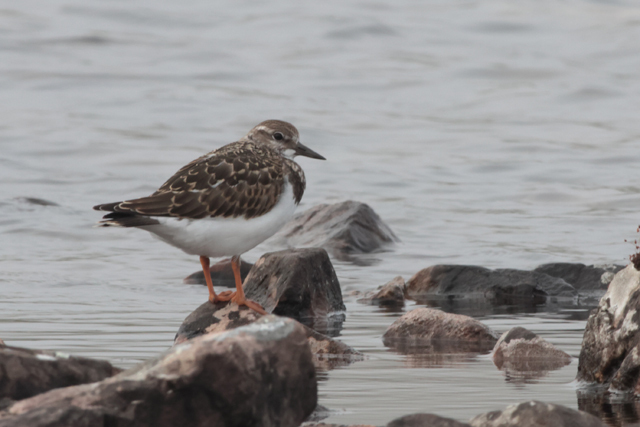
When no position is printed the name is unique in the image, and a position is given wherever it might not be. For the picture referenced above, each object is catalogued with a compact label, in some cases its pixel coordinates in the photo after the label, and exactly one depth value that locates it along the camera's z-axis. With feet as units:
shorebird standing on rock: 43.47
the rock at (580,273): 64.49
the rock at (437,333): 46.06
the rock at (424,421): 27.07
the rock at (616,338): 35.17
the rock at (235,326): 43.16
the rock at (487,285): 62.03
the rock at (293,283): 53.11
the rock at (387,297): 62.03
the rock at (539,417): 28.12
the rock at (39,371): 28.55
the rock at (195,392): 25.75
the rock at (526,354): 41.06
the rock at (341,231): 81.61
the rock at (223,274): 66.74
